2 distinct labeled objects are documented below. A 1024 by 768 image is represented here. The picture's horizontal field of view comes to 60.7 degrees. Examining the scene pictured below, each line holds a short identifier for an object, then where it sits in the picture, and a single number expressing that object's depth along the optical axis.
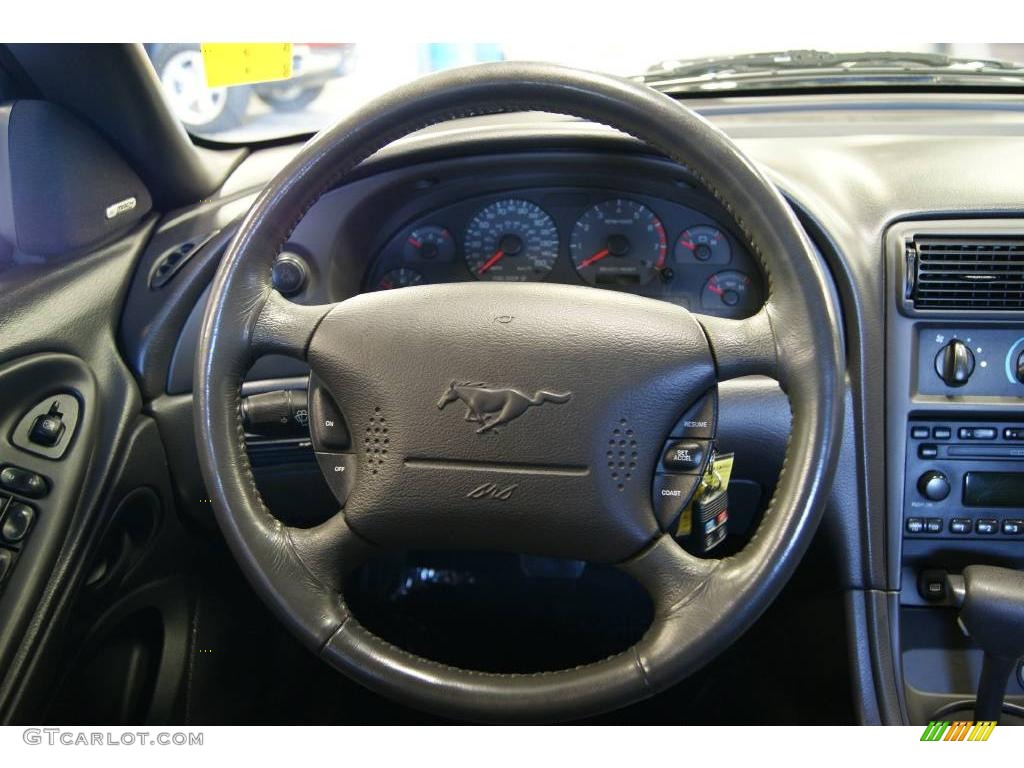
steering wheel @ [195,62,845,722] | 0.86
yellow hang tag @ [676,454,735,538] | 1.03
